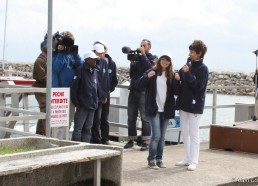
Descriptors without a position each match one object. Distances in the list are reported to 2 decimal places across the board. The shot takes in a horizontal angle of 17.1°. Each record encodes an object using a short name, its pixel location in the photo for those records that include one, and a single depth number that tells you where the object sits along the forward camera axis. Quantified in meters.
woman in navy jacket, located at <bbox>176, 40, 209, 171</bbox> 11.95
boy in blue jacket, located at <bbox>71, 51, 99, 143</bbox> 12.40
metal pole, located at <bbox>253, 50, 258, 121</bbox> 17.35
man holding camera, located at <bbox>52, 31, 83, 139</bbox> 12.93
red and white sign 11.67
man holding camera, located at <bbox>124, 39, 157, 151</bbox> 14.12
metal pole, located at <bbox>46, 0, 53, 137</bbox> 10.51
